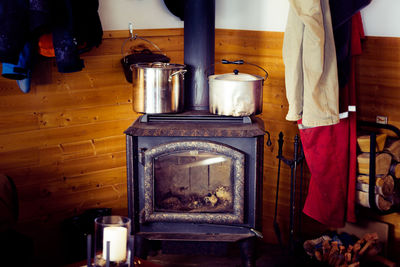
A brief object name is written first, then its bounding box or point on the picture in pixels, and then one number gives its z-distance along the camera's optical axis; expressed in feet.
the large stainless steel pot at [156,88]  7.57
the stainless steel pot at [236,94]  7.52
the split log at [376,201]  7.95
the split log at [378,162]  7.93
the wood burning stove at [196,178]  7.47
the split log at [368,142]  7.97
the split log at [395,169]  8.06
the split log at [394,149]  8.00
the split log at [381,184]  7.90
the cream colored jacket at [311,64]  7.01
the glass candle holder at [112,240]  4.94
